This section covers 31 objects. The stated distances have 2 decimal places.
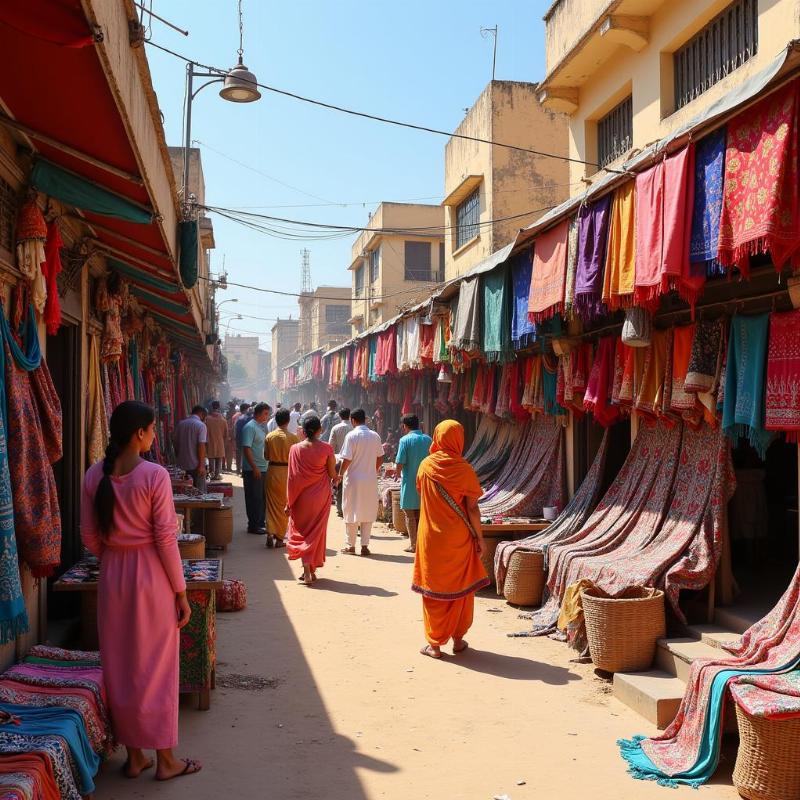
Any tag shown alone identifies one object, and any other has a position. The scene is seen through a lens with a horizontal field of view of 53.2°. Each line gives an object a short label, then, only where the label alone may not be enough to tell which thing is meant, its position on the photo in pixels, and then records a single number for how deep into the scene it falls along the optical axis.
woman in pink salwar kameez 3.69
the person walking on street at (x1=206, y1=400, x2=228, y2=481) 15.21
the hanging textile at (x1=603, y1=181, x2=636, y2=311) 5.45
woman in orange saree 6.03
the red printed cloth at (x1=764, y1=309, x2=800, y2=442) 4.70
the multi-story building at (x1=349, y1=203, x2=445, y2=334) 26.11
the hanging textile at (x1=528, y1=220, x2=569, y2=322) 6.66
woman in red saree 8.41
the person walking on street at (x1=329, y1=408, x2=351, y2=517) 12.98
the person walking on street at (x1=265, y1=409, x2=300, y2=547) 10.12
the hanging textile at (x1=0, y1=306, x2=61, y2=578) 4.10
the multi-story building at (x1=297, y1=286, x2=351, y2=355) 43.75
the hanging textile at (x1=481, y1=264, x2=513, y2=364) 8.31
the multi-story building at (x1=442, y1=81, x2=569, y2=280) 15.73
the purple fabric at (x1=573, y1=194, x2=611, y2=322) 5.89
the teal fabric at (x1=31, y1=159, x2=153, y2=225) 4.46
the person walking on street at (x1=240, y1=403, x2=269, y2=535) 11.16
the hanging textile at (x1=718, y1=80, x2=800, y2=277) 3.98
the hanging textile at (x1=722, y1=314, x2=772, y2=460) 5.02
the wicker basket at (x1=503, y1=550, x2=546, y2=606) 7.29
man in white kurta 10.11
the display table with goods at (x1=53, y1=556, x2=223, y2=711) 4.77
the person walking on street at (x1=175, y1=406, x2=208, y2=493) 11.70
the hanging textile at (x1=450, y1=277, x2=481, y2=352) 9.02
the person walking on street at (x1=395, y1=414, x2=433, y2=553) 9.32
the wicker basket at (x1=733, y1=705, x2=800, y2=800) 3.61
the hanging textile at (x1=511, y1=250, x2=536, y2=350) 7.78
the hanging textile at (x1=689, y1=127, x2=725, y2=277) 4.53
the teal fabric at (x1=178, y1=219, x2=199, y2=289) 7.85
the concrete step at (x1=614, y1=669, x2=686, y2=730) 4.66
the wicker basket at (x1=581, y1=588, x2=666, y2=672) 5.32
